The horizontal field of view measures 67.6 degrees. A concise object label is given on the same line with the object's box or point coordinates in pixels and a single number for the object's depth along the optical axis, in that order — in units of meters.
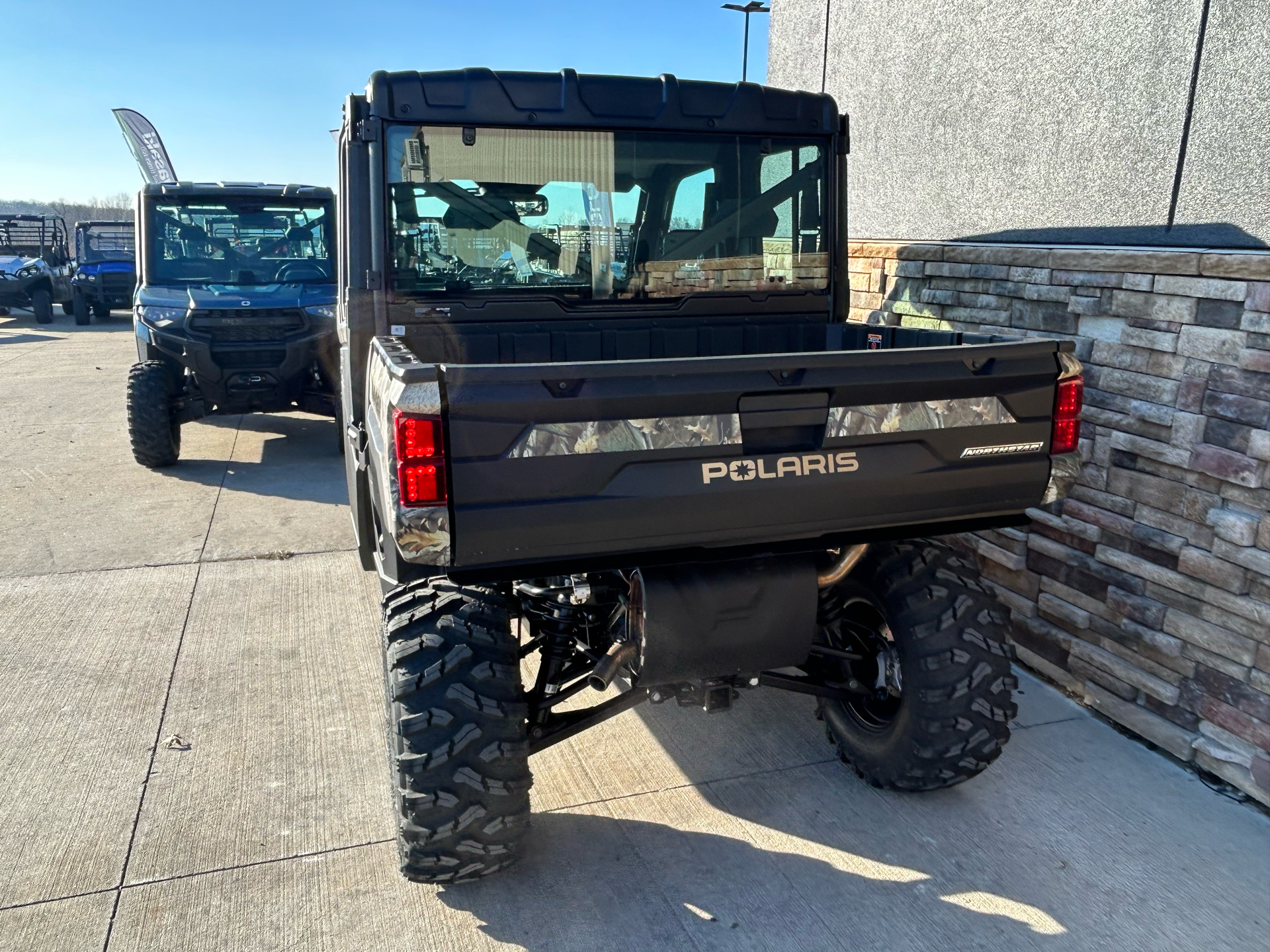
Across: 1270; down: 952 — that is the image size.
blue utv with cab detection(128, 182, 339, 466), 7.46
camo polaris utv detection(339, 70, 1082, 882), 2.45
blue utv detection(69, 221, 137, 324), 18.92
